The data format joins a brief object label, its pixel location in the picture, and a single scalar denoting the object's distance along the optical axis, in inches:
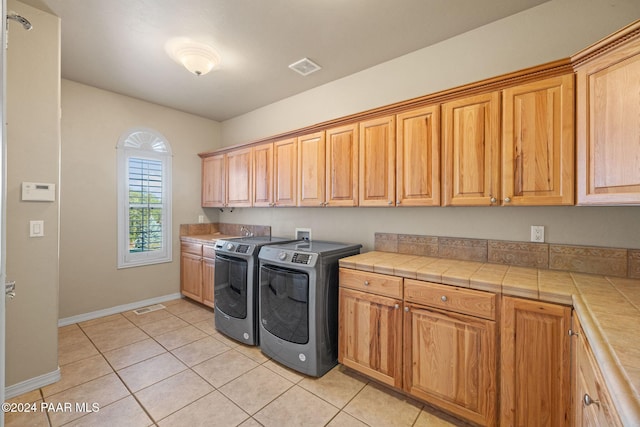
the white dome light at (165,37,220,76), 95.6
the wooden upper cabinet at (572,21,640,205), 49.2
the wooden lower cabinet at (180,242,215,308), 140.9
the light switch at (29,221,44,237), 81.7
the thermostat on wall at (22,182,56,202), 80.4
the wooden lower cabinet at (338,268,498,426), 62.8
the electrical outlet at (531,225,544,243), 75.7
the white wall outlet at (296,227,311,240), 132.0
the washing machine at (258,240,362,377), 87.0
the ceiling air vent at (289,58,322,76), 107.2
